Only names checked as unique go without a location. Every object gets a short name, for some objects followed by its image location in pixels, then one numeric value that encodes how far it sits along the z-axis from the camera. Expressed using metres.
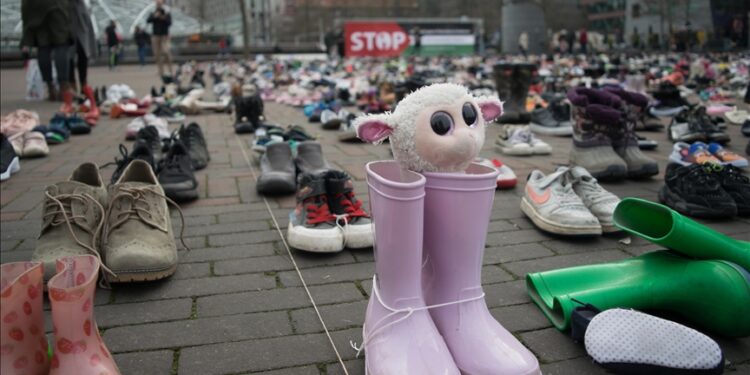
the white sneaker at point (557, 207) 2.60
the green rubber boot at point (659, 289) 1.64
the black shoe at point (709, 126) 4.81
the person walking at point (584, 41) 29.09
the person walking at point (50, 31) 7.85
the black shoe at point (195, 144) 4.33
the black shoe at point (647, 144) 4.88
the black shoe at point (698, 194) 2.86
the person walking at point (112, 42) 21.68
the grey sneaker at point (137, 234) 2.10
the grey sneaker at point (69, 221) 2.08
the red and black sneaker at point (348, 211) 2.51
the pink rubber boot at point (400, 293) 1.37
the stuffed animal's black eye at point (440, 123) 1.49
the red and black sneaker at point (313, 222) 2.44
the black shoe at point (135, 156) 2.94
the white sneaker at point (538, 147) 4.81
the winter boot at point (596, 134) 3.69
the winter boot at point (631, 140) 3.80
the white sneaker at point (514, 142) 4.75
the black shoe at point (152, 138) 4.30
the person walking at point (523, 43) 28.20
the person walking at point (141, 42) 22.84
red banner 22.33
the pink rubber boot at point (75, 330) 1.23
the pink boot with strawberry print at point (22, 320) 1.17
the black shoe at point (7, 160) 4.04
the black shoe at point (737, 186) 2.91
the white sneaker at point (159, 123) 5.23
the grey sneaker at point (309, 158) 3.56
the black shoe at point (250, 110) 6.21
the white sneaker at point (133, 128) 5.66
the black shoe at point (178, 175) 3.30
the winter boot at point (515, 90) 6.80
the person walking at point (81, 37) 8.33
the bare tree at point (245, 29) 20.45
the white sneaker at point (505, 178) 3.64
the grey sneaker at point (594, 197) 2.68
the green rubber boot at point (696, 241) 1.72
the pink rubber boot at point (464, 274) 1.42
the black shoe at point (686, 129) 4.89
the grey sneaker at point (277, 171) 3.47
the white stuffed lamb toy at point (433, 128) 1.48
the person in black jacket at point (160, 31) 12.17
